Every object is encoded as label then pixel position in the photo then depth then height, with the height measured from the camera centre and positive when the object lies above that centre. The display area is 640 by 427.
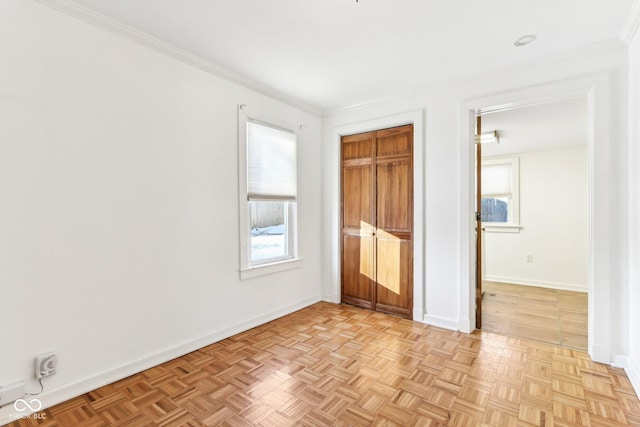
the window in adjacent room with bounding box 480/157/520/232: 5.57 +0.27
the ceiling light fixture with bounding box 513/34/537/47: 2.35 +1.31
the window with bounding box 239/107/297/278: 3.13 +0.17
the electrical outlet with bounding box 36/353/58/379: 1.85 -0.93
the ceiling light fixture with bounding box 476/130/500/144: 4.41 +1.05
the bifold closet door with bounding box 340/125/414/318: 3.51 -0.12
